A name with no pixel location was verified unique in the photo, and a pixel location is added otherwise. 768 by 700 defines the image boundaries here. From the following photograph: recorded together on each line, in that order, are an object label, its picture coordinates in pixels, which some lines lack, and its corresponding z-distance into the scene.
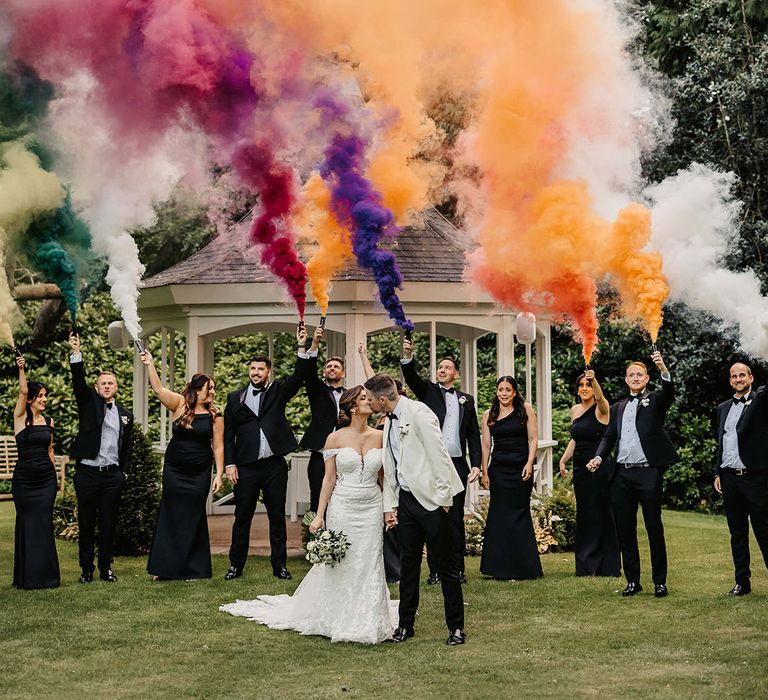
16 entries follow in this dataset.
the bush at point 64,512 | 14.35
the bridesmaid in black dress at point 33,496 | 10.44
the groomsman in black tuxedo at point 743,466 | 9.67
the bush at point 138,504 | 12.67
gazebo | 12.90
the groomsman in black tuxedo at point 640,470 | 9.87
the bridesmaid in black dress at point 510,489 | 10.95
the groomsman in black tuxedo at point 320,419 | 11.20
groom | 8.11
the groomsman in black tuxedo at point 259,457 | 10.92
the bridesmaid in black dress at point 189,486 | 10.86
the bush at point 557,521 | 13.06
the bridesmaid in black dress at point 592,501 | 11.01
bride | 8.36
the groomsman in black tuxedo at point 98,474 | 10.84
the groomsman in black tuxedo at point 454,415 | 10.98
